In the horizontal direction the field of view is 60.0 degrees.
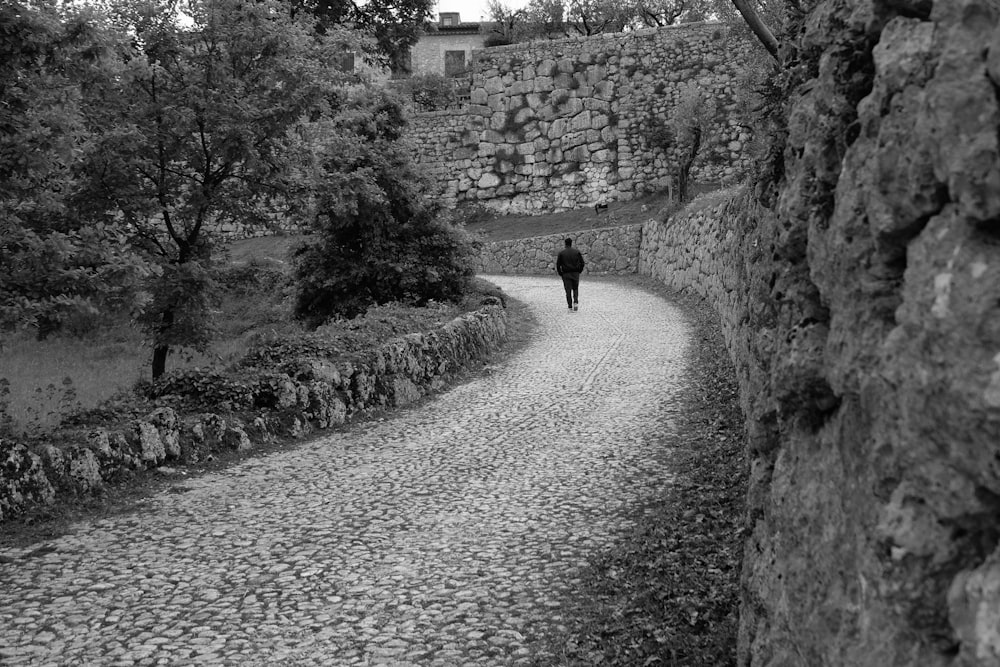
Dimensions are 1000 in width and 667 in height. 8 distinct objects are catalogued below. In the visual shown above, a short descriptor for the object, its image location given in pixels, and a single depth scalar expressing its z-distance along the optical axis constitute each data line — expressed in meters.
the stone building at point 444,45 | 54.97
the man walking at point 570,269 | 20.19
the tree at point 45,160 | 6.88
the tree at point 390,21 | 30.27
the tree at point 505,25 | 51.91
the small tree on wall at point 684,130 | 30.30
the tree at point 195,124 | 10.41
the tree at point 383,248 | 16.69
